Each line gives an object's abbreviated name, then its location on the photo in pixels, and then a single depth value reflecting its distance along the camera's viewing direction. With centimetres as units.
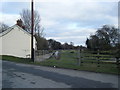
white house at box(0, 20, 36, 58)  1991
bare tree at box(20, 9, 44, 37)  3009
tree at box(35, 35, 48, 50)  2727
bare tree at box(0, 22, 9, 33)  3208
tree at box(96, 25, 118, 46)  3472
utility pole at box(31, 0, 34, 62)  1137
